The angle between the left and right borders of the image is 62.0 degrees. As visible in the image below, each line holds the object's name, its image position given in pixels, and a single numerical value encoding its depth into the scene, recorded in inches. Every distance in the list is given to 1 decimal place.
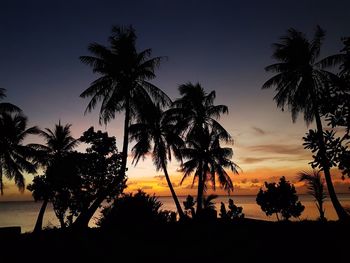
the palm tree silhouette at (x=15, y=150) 1034.7
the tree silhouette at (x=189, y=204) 1123.3
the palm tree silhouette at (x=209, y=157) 1062.4
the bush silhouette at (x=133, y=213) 491.5
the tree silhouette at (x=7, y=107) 848.3
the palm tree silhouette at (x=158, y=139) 1054.4
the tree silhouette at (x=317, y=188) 796.0
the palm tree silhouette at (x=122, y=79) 822.5
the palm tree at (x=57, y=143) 1165.0
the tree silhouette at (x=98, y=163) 930.7
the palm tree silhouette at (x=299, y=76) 769.6
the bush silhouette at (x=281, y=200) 1088.2
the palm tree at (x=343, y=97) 259.6
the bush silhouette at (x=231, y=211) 1047.7
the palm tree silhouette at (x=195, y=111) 1037.2
